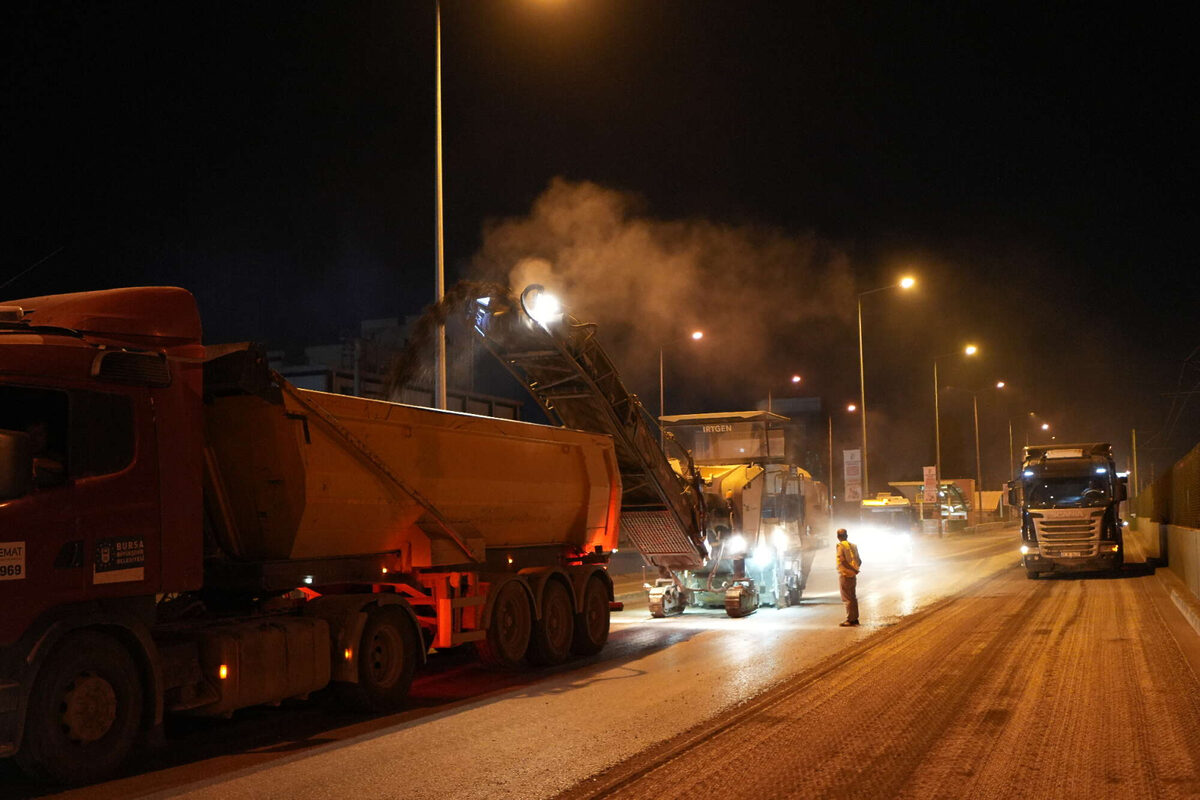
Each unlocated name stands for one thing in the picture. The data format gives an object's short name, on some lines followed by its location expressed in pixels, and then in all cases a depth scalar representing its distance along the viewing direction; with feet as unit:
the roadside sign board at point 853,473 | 116.88
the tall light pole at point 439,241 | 54.29
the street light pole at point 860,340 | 105.09
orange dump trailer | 23.21
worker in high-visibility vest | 52.65
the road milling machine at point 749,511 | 58.59
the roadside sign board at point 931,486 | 139.85
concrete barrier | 59.57
